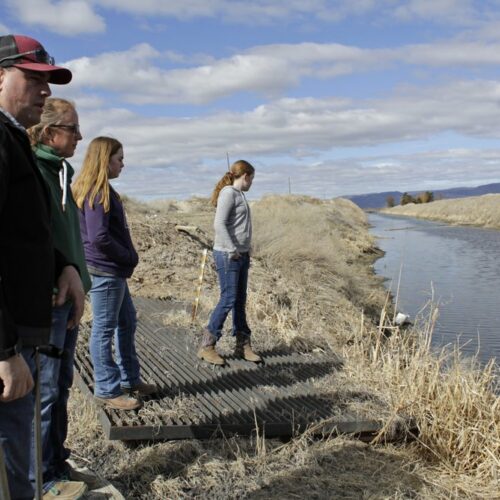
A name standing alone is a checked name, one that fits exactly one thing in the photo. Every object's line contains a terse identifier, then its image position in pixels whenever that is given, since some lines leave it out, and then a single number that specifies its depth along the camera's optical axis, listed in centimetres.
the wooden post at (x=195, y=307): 759
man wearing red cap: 211
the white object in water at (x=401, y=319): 1126
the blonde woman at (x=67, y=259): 297
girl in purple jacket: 407
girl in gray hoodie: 560
